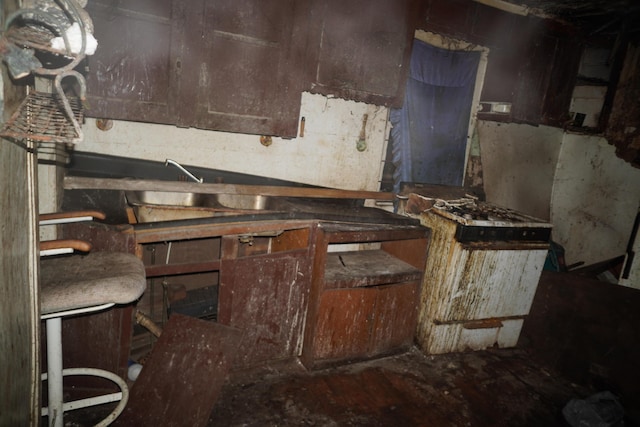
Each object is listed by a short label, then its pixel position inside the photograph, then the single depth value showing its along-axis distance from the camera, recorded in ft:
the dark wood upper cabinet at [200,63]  8.00
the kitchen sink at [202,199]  9.02
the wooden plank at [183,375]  6.77
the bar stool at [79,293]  4.76
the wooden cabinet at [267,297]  8.04
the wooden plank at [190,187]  8.29
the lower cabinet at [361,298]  8.73
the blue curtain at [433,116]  12.00
